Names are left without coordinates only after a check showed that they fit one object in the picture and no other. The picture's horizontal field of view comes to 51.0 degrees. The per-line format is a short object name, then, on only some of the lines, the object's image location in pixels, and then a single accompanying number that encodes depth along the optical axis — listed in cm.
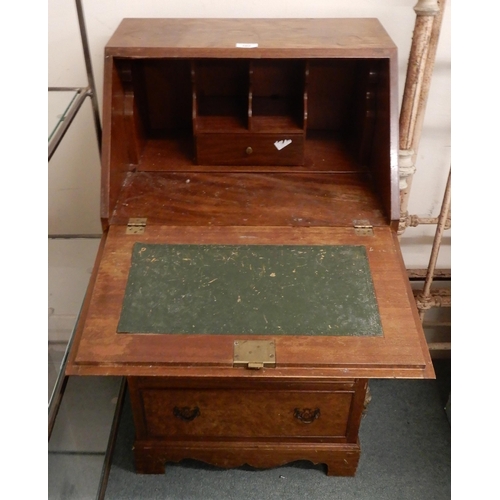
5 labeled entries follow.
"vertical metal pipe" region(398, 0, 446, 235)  151
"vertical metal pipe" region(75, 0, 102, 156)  161
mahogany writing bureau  124
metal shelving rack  138
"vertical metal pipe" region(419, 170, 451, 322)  178
